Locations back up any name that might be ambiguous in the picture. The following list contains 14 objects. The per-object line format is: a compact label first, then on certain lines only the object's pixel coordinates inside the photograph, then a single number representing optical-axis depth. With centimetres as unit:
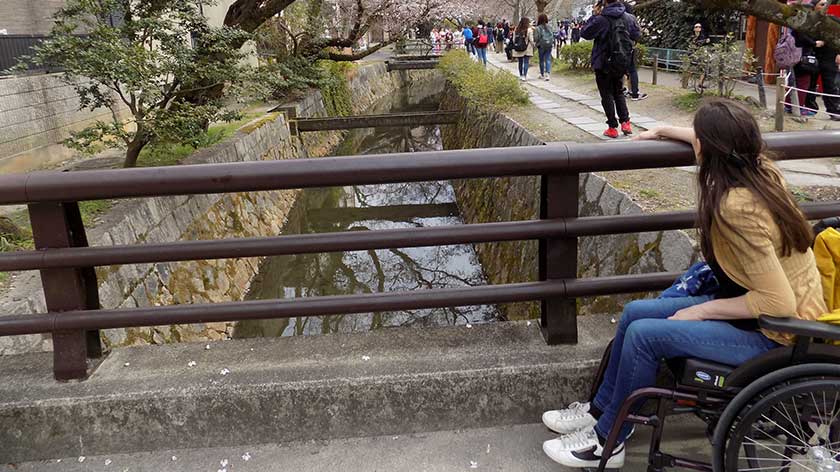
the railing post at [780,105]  756
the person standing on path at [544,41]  1544
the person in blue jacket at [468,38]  3081
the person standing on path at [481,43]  2225
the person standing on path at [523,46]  1706
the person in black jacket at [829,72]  862
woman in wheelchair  187
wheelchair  182
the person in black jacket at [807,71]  875
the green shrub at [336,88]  1800
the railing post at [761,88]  919
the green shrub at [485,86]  1177
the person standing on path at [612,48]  718
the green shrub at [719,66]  991
